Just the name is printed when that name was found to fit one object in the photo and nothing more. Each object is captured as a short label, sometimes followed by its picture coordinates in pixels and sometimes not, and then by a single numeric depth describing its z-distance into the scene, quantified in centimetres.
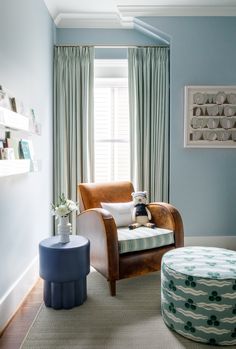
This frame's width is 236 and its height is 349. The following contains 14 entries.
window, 373
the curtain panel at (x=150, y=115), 357
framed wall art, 343
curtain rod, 356
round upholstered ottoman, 177
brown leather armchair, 240
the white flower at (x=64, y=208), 234
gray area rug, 184
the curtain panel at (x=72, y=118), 356
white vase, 236
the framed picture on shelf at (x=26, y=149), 233
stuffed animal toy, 290
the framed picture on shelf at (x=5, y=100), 192
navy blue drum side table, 219
